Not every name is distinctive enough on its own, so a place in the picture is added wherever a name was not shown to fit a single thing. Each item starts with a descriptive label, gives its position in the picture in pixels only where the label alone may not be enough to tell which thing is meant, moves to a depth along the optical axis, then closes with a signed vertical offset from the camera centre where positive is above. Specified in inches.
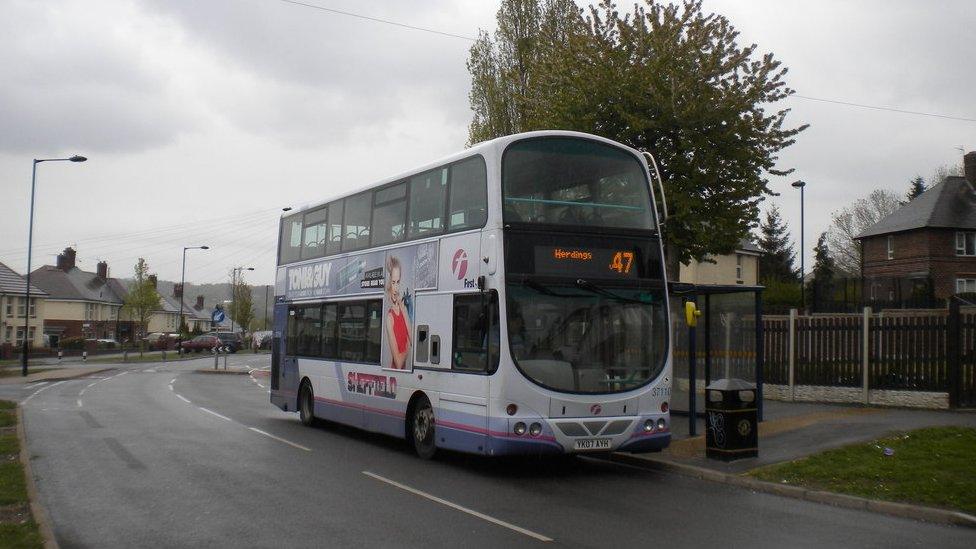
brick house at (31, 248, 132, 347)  3437.5 +91.5
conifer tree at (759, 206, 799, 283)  2918.3 +300.7
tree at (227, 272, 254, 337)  3708.2 +98.3
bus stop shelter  615.2 +2.1
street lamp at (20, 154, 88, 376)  1577.3 +170.9
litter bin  488.7 -44.6
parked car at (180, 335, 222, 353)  2945.4 -55.6
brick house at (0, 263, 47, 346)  2856.8 +44.7
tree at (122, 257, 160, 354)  2733.8 +88.9
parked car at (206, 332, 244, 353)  2942.9 -40.6
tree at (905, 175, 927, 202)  2876.5 +511.4
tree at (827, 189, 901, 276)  2952.8 +400.2
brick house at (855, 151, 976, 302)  2068.2 +253.4
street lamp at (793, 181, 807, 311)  1649.6 +138.1
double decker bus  454.9 +17.0
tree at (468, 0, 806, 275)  729.0 +192.4
